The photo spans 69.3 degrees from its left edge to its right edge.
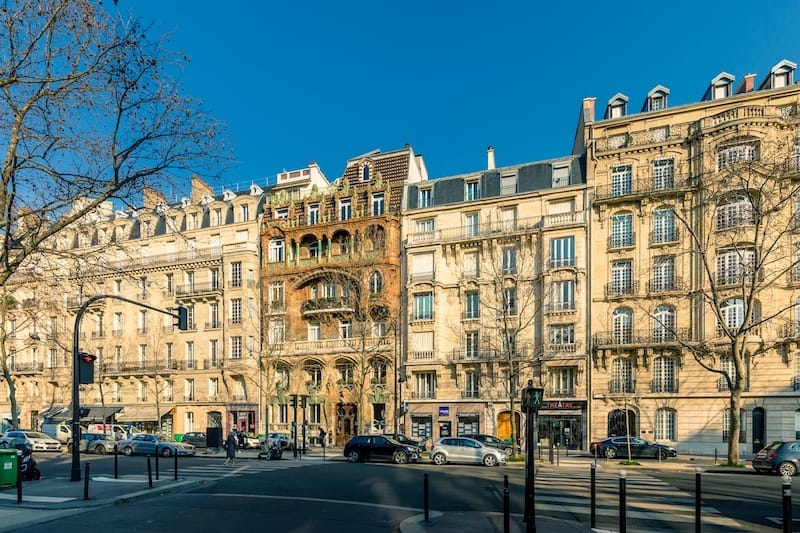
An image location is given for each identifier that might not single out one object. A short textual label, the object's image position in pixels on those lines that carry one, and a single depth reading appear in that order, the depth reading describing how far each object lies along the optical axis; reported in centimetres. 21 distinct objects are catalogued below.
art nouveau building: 4047
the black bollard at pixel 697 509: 929
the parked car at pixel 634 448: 2855
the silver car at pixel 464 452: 2398
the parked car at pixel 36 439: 3172
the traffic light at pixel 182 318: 2022
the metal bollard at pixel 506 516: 870
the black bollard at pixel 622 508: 889
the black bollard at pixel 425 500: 1059
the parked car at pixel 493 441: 2950
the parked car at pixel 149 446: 2961
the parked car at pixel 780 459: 2042
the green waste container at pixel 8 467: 1523
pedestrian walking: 2352
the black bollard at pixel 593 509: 1049
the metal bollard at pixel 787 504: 654
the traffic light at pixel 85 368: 1669
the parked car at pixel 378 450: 2541
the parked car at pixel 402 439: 2734
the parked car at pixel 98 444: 3164
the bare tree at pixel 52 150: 1020
